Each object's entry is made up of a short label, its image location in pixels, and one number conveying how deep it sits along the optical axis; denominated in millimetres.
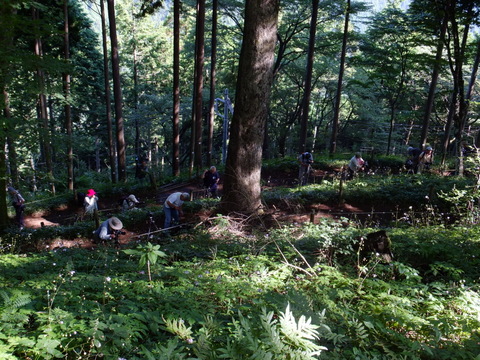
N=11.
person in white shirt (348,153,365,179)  13690
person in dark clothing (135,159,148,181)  18219
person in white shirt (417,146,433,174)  13905
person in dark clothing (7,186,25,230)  10680
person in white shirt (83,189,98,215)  11448
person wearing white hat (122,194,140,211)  11944
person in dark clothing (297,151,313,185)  14068
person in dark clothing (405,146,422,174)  14548
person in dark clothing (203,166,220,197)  12828
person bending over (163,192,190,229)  8867
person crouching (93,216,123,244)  7648
